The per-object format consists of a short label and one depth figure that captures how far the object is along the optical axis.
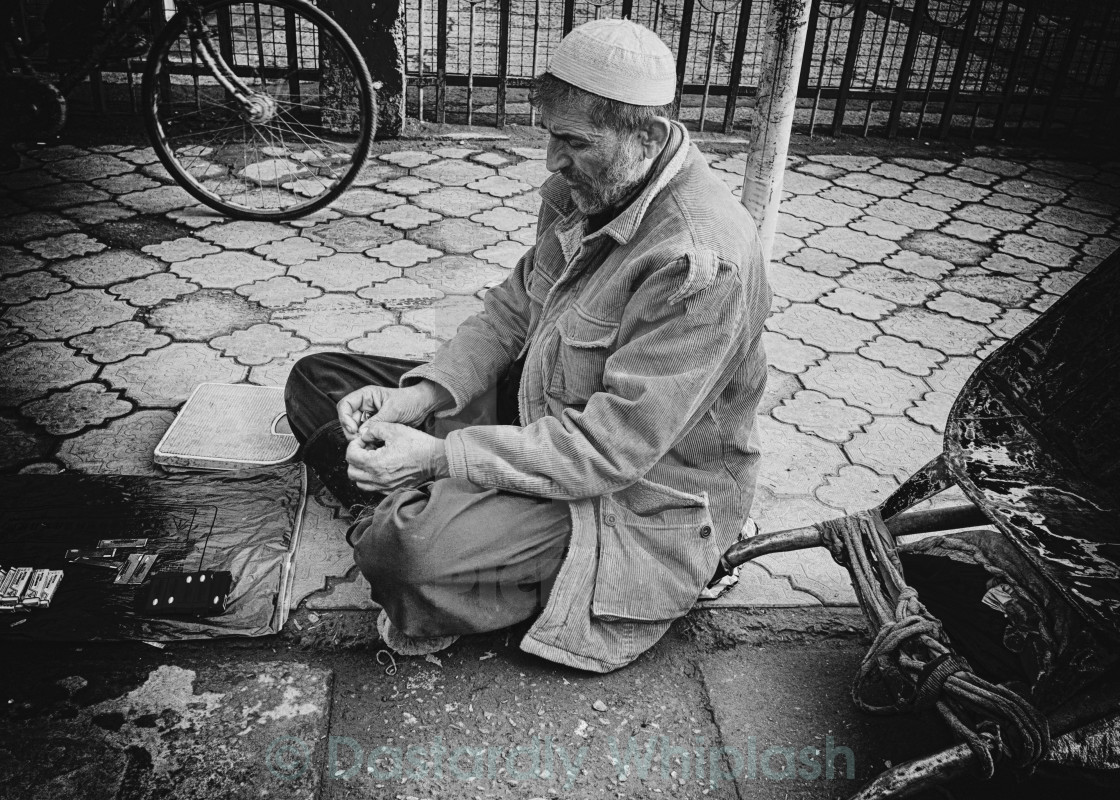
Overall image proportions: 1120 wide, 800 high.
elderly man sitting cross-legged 1.86
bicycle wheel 4.14
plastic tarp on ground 2.16
